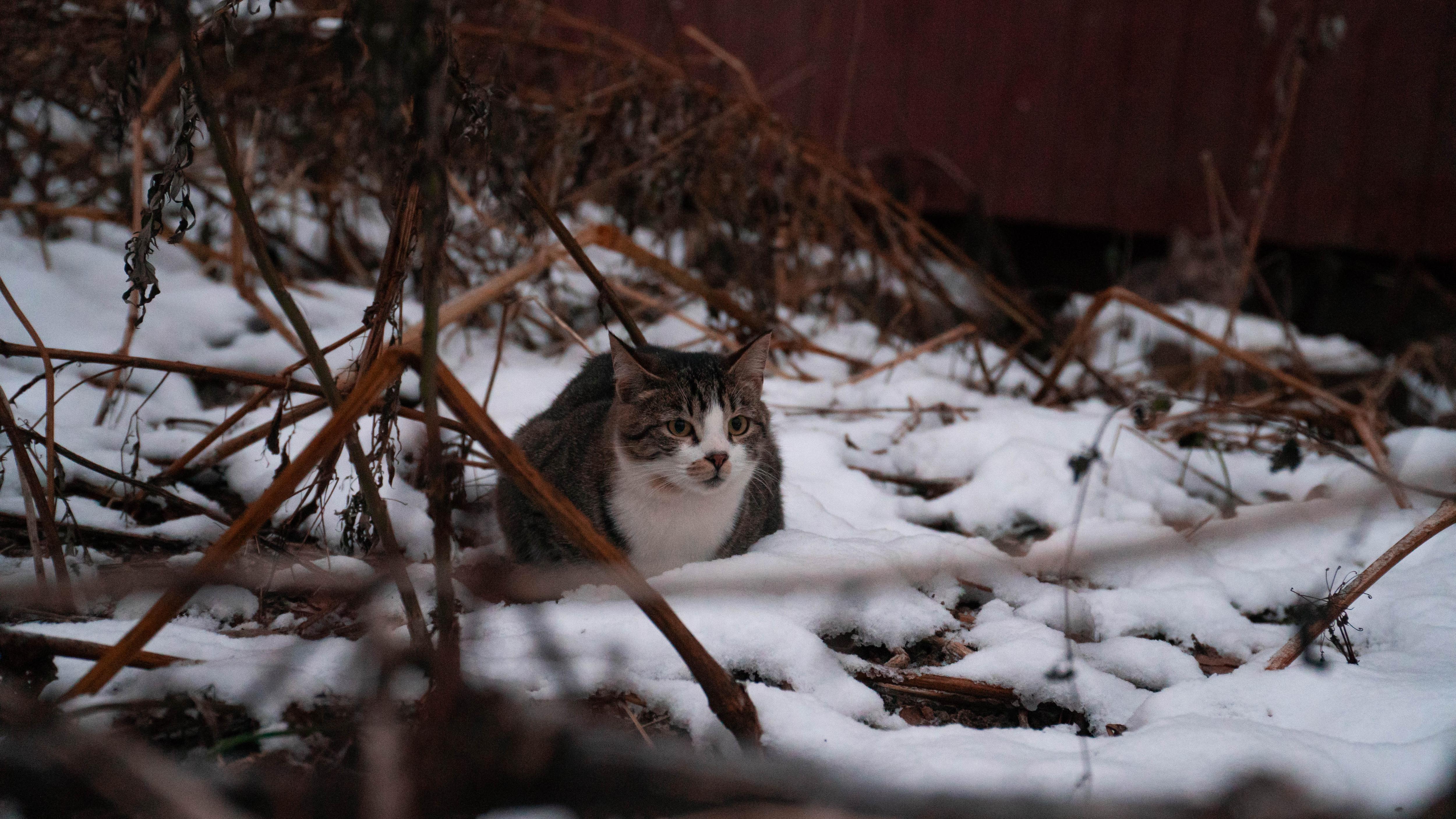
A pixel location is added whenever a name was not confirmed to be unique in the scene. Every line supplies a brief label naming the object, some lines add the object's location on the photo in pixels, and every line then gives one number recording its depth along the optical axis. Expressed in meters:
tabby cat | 2.33
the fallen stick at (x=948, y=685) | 1.80
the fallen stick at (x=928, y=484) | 3.06
